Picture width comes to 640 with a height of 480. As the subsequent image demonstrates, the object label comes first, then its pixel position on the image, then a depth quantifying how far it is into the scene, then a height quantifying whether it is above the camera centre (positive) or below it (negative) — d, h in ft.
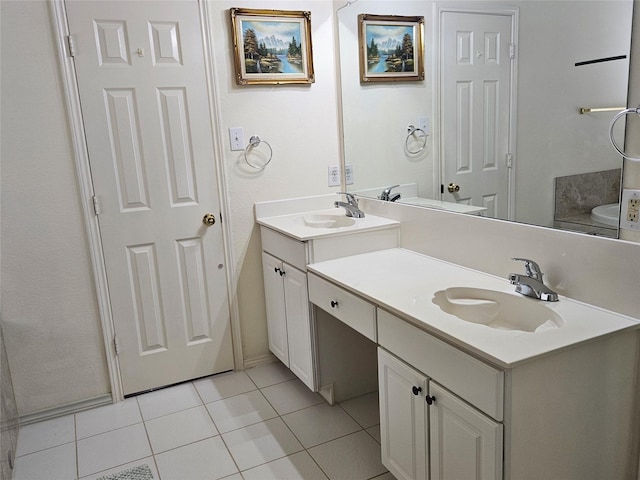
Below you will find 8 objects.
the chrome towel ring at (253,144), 9.31 -0.05
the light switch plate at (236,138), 9.16 +0.08
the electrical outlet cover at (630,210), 4.92 -0.87
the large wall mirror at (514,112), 5.14 +0.19
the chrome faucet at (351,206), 9.16 -1.27
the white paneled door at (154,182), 8.21 -0.59
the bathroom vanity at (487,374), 4.42 -2.30
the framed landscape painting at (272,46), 8.89 +1.65
